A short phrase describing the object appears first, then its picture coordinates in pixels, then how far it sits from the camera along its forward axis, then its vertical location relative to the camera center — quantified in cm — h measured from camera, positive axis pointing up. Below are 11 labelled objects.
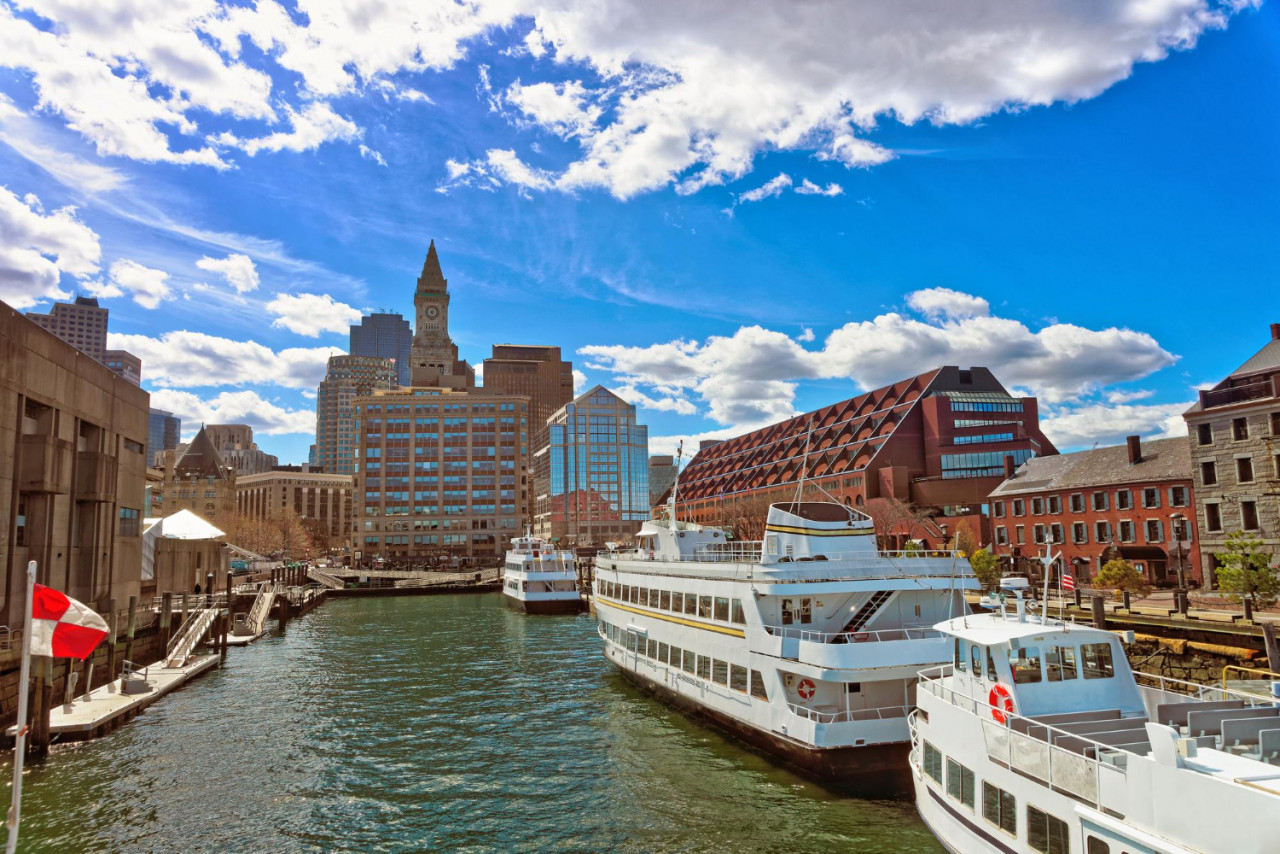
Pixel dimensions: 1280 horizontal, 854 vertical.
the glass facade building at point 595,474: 19075 +1272
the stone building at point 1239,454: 5031 +411
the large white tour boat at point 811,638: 2302 -375
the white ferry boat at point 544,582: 7606 -547
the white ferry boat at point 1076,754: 1191 -426
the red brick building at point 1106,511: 6188 +70
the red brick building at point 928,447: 9081 +939
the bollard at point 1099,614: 3825 -461
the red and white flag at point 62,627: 1688 -212
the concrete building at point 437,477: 17038 +1109
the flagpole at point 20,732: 1225 -312
